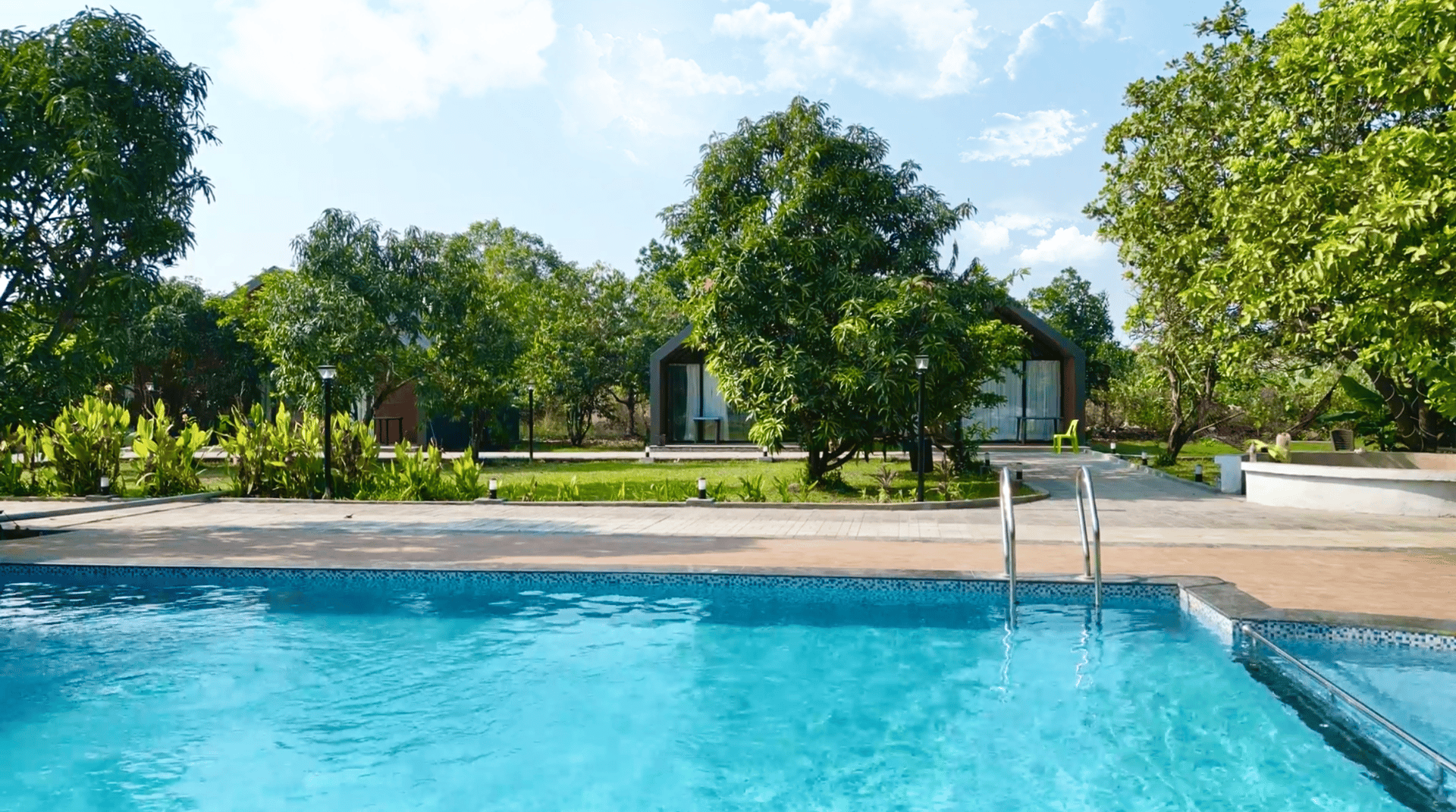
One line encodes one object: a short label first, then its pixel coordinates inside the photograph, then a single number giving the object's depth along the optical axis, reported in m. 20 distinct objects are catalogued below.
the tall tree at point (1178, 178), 19.66
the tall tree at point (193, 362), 33.50
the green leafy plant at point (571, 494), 16.36
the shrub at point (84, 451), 17.14
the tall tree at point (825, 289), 16.45
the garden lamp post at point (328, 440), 16.48
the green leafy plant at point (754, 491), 16.27
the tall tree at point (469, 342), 27.03
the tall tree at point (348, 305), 24.72
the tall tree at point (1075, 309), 44.06
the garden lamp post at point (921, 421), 15.10
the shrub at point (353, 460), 17.00
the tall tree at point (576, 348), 36.88
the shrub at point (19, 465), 17.41
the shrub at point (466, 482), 16.59
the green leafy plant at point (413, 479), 16.56
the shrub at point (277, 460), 16.97
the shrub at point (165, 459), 17.11
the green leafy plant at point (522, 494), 16.78
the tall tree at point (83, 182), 11.50
